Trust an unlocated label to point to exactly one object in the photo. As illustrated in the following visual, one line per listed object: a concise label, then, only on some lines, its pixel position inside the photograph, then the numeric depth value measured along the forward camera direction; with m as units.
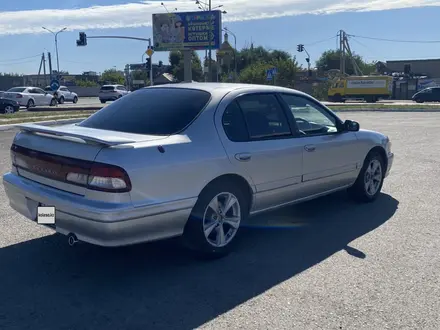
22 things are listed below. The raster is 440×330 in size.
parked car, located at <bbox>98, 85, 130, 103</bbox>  46.84
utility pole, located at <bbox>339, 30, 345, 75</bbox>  69.75
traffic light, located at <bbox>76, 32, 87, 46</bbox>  43.00
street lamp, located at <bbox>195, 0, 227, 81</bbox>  38.30
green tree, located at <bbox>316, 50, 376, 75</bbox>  92.12
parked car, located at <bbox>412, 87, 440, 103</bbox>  45.78
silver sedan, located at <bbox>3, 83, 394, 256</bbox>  4.13
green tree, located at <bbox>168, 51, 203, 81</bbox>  85.64
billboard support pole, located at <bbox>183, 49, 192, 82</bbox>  53.78
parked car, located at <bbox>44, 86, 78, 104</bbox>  44.95
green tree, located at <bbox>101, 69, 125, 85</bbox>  101.64
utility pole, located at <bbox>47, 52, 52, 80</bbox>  80.96
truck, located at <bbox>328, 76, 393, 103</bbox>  51.59
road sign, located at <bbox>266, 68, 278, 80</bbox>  36.96
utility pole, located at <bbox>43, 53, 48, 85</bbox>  90.97
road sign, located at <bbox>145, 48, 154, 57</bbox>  42.09
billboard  52.25
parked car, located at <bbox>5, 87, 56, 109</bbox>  34.19
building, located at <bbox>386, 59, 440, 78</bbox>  81.63
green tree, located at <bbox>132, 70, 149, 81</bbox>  95.88
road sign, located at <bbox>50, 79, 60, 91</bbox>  33.06
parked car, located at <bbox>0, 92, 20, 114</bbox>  27.19
